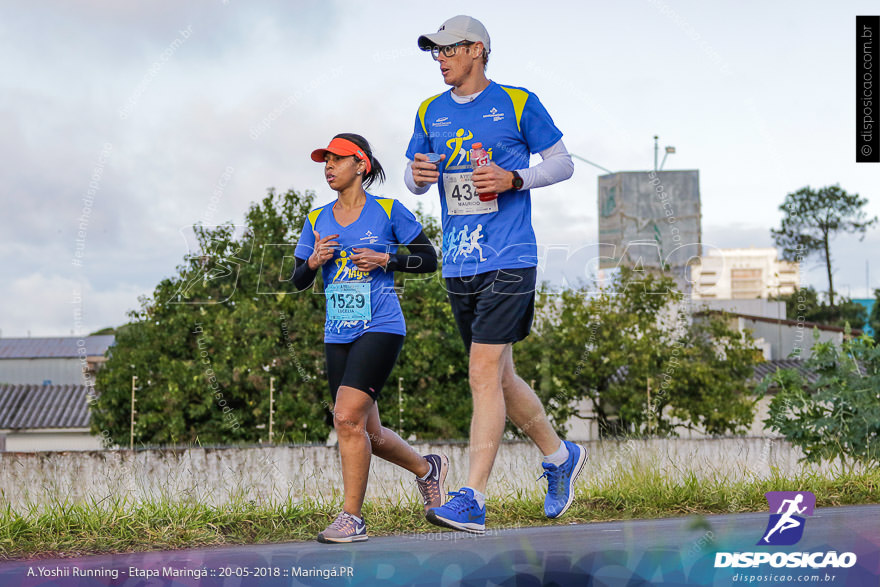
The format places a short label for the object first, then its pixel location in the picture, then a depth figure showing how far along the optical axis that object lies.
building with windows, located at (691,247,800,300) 99.58
